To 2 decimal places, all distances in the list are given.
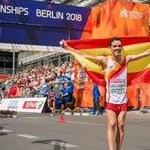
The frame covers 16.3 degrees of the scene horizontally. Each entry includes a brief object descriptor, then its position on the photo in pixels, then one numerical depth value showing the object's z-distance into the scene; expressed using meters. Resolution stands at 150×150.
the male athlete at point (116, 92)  8.27
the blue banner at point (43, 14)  25.73
